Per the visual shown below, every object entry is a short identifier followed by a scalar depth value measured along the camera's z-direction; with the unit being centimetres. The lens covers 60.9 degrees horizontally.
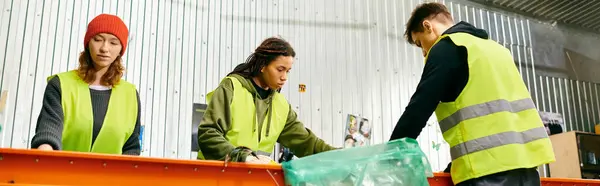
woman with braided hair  189
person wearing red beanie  182
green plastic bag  143
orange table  123
